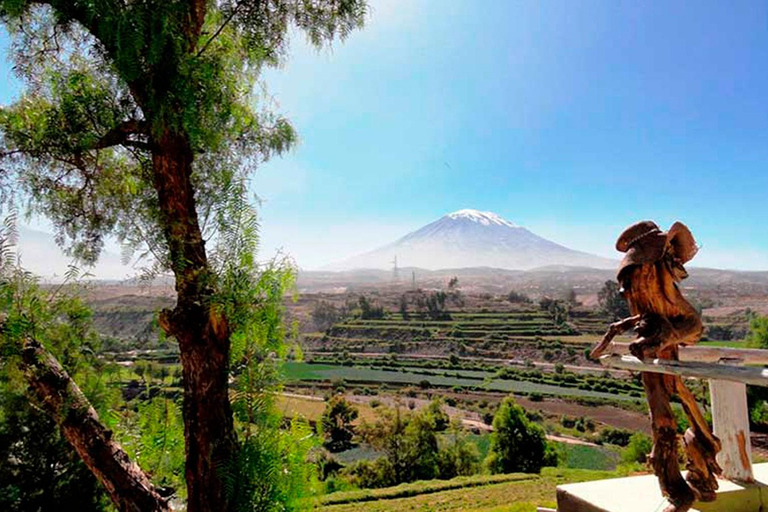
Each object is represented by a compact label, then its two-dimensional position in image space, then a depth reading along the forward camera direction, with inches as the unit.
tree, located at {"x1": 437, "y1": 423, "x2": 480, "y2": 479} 940.6
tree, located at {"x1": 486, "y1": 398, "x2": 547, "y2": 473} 920.9
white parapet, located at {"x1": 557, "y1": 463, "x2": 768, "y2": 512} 96.6
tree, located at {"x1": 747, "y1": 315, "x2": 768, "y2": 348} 681.0
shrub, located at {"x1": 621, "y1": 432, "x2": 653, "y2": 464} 868.0
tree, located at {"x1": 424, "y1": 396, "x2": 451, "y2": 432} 1236.3
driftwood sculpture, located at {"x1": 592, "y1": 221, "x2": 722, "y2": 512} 90.0
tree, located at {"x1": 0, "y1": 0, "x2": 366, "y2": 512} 87.2
